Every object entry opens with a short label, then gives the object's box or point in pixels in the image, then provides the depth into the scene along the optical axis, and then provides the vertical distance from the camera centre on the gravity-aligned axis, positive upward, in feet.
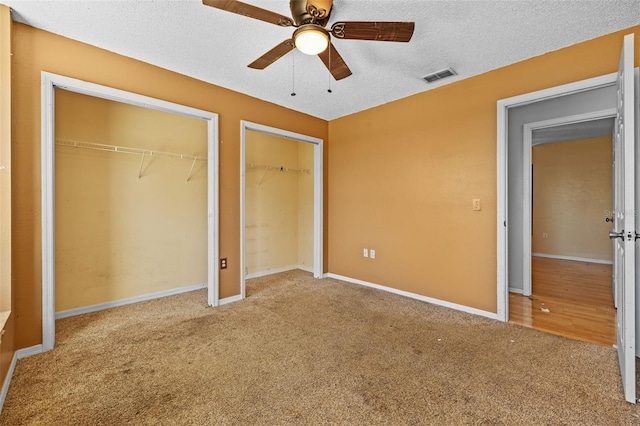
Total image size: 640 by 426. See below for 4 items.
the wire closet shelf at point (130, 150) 9.85 +2.46
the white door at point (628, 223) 5.49 -0.23
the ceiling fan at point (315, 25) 5.32 +3.71
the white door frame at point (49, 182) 7.41 +0.82
